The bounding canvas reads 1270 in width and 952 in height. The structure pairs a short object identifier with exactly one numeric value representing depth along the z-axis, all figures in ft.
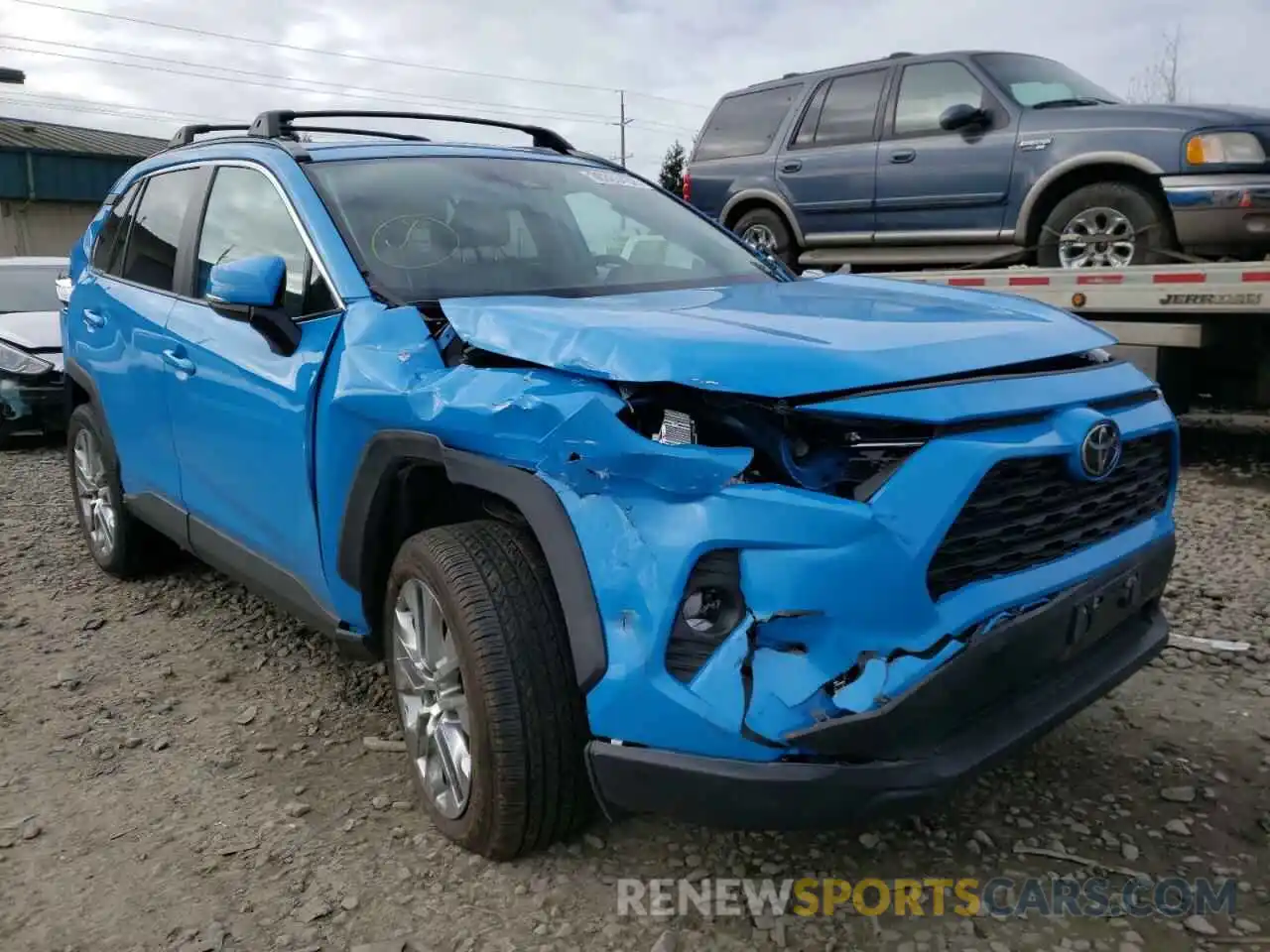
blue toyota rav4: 6.50
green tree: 124.22
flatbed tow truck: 17.51
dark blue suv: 18.66
